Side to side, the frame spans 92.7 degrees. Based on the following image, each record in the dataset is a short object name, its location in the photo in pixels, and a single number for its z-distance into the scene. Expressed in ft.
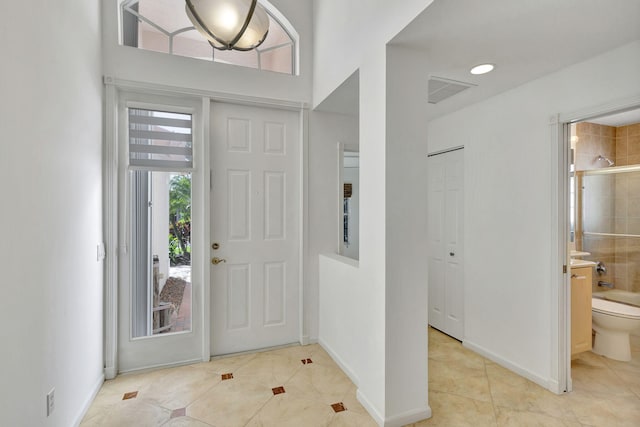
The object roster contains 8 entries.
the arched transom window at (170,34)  8.33
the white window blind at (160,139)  8.25
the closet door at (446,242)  10.20
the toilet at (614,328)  8.61
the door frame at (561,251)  7.21
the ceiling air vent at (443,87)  7.78
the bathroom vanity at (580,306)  8.45
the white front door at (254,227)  9.07
